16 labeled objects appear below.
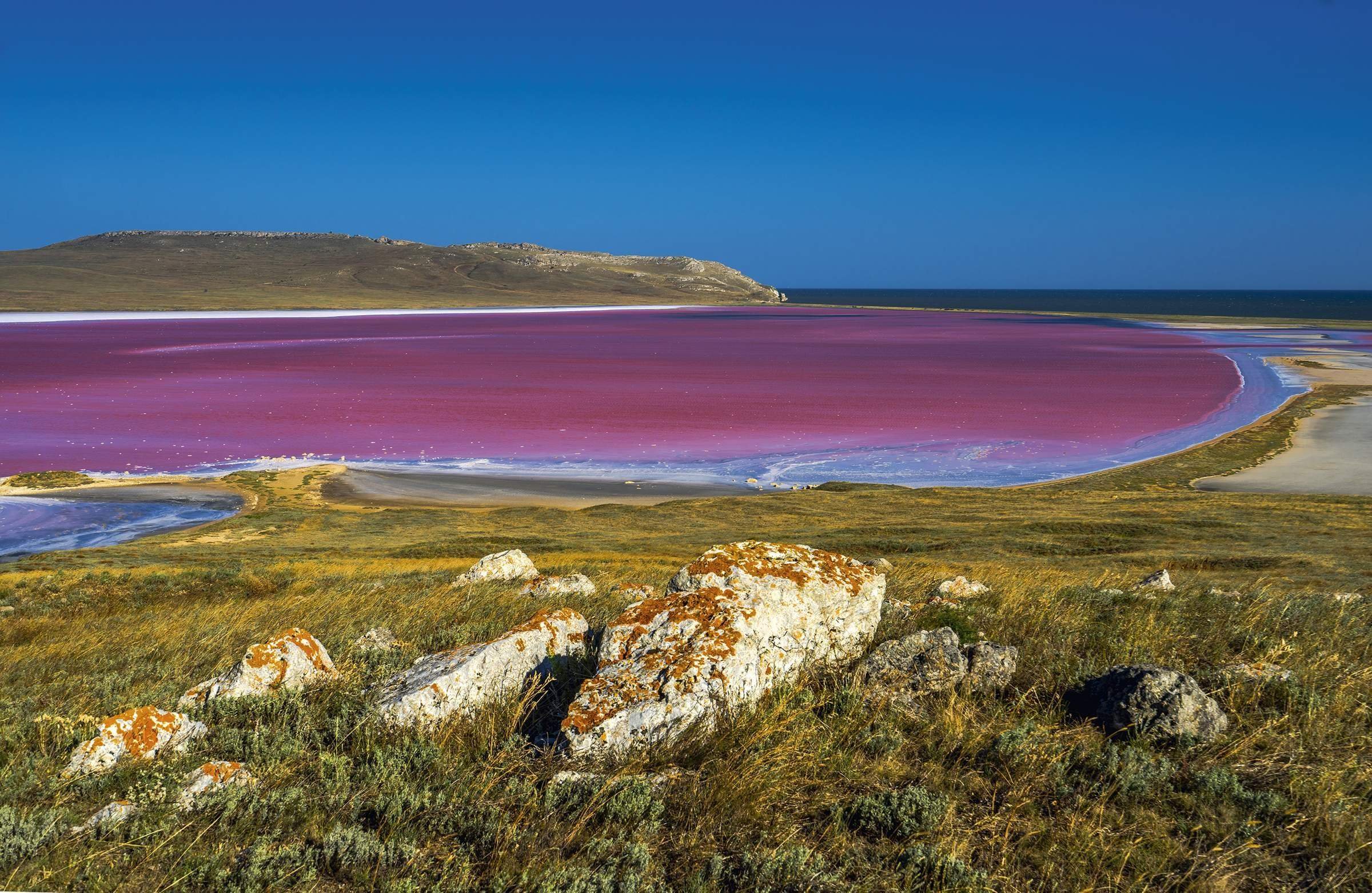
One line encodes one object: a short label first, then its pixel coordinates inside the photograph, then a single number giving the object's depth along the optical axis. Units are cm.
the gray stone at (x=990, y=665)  541
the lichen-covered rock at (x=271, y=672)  556
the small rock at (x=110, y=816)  410
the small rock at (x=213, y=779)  430
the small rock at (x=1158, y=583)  975
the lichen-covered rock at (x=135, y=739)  469
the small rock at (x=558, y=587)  998
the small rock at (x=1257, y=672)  525
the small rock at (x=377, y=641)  678
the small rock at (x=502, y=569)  1232
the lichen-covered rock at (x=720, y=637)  463
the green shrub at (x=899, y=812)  404
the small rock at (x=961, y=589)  892
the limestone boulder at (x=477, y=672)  508
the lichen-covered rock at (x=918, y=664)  536
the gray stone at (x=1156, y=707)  472
